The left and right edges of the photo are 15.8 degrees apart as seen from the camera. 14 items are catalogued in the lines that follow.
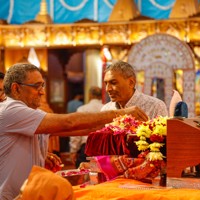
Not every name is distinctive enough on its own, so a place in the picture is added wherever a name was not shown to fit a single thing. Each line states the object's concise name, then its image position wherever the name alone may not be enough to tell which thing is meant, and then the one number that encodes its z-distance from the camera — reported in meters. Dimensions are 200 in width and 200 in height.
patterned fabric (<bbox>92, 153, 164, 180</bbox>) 4.04
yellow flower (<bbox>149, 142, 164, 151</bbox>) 3.97
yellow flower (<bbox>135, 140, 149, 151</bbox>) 4.05
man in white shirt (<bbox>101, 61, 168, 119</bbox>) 5.56
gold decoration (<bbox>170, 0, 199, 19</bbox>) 17.08
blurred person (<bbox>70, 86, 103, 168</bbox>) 10.36
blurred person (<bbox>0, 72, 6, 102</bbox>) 5.88
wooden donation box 3.72
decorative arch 11.17
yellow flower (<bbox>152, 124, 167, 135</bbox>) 4.02
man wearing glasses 3.86
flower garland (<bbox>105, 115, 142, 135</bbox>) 4.21
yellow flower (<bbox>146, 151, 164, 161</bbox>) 3.94
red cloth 4.20
